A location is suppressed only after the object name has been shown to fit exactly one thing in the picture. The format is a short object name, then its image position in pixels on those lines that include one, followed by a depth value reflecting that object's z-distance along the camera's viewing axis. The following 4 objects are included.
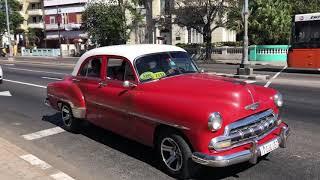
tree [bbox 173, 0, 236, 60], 25.11
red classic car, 3.81
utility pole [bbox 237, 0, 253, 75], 14.06
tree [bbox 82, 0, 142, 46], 34.84
